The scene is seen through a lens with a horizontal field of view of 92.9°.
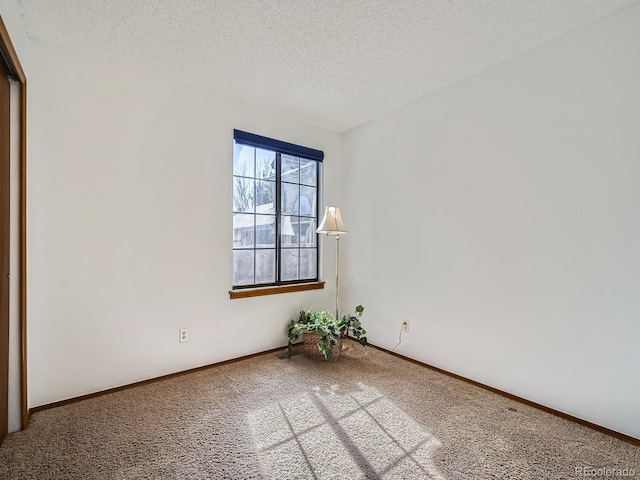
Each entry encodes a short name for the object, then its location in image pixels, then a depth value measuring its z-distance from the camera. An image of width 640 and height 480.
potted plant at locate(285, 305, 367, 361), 2.90
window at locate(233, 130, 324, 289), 3.03
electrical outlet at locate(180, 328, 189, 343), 2.62
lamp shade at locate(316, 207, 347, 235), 3.09
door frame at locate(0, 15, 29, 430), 1.83
